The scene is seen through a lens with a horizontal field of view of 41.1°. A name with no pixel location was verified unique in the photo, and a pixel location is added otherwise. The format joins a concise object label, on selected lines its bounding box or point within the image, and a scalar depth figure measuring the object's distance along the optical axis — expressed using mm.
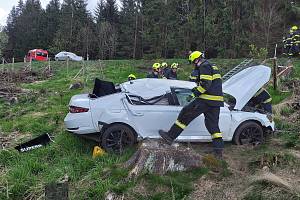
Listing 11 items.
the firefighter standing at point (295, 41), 17766
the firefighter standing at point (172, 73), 13772
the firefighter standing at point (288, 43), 18139
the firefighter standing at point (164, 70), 13927
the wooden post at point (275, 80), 13680
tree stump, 6344
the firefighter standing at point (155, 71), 13062
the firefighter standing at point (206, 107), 7098
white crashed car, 7613
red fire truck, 39381
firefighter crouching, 9305
